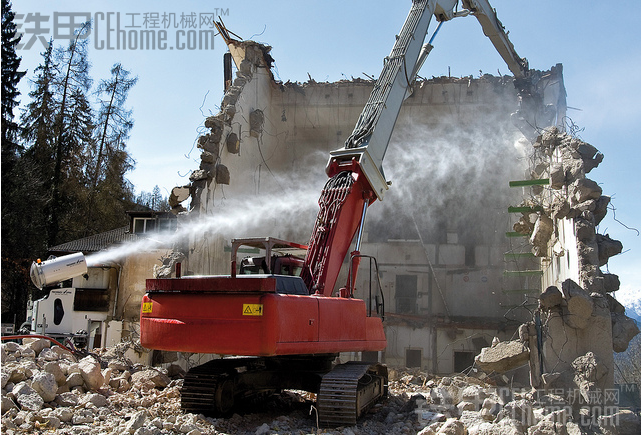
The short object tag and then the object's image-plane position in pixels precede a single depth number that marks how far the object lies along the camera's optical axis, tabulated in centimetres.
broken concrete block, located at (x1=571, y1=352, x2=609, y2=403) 810
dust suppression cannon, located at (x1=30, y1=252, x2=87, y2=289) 1091
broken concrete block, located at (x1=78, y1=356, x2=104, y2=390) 792
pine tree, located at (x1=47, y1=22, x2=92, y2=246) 2627
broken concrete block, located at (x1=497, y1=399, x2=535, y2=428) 643
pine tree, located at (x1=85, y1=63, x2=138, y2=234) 2912
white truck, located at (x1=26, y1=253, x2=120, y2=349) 1365
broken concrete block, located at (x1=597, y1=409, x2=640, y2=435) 707
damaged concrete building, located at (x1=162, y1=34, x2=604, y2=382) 1719
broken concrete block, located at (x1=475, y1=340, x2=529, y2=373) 934
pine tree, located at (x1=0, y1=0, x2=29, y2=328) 2286
